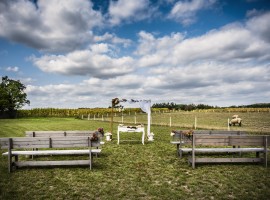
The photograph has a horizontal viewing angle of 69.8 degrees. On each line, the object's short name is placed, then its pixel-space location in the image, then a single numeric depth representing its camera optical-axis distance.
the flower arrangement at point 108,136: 11.71
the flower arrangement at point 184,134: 6.92
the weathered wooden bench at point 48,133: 8.34
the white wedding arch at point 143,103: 12.67
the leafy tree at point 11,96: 50.67
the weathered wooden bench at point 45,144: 6.16
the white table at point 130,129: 10.55
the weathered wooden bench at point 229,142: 6.41
